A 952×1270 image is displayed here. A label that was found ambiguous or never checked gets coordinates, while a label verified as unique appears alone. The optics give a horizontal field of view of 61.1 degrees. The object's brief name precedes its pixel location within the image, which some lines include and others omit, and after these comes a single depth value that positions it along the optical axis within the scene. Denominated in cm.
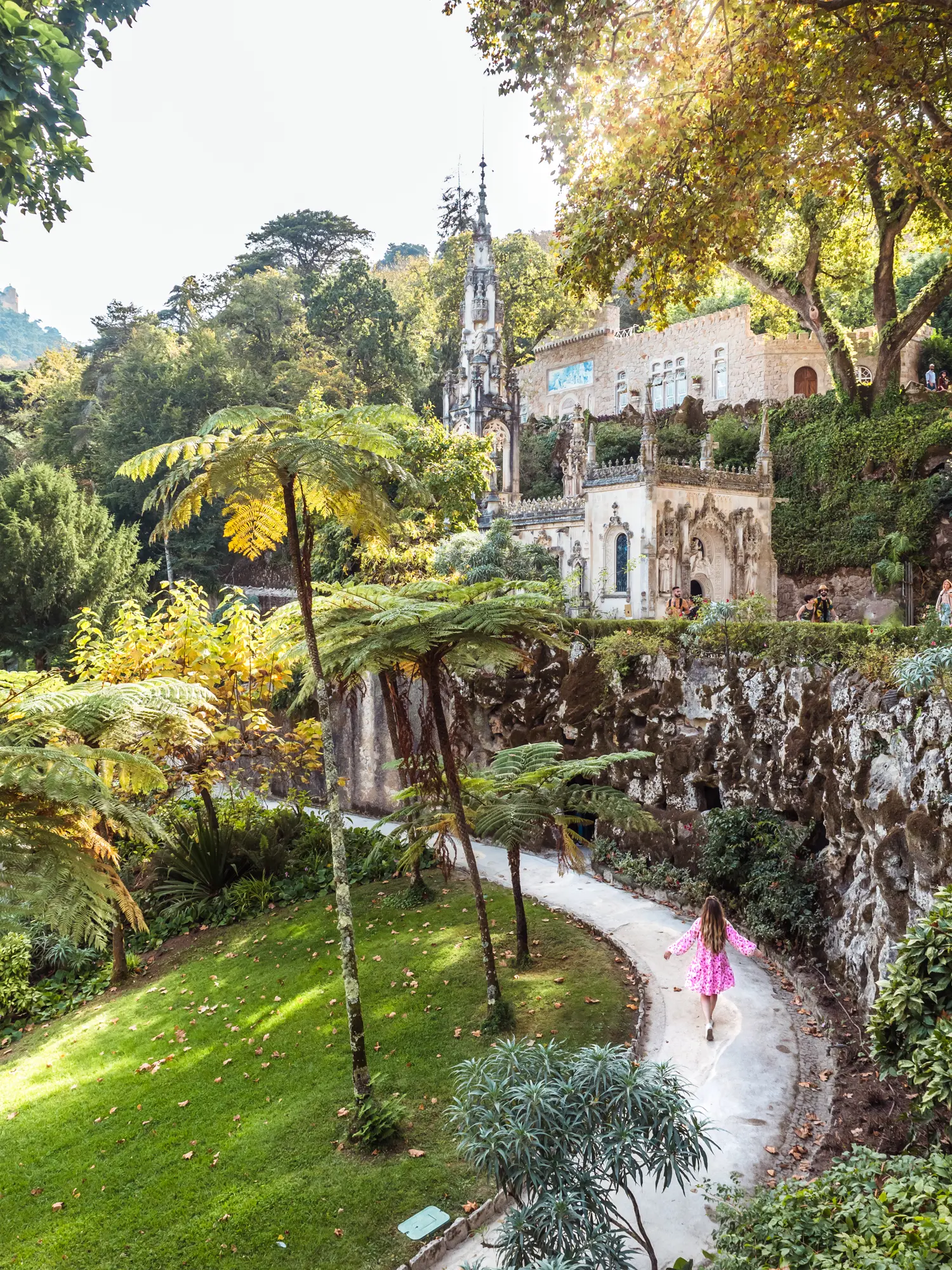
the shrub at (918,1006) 499
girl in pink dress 841
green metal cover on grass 589
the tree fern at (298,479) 637
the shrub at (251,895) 1316
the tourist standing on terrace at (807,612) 1804
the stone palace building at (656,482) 2409
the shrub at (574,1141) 448
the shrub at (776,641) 971
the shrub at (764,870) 1052
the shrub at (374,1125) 691
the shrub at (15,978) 1077
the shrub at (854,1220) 367
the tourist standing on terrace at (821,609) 1789
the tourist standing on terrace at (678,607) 1984
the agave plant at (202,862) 1347
